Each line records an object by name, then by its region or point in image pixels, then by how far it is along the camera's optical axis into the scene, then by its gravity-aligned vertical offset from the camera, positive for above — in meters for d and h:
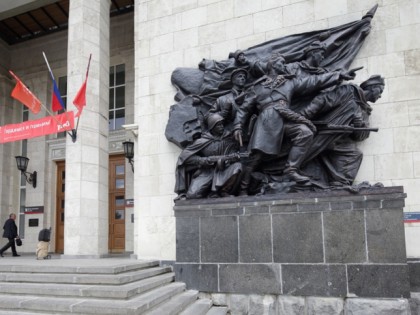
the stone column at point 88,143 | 9.05 +1.63
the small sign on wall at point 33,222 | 14.23 -0.39
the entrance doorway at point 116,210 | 13.27 -0.02
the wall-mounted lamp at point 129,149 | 11.68 +1.81
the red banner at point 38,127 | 9.25 +2.04
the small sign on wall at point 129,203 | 12.84 +0.20
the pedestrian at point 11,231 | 11.57 -0.59
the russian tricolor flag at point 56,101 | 9.50 +2.69
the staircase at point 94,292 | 5.10 -1.18
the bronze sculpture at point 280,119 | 6.65 +1.56
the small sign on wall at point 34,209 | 14.15 +0.06
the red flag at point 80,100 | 9.00 +2.56
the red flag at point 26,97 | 9.73 +2.86
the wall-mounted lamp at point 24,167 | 13.91 +1.58
